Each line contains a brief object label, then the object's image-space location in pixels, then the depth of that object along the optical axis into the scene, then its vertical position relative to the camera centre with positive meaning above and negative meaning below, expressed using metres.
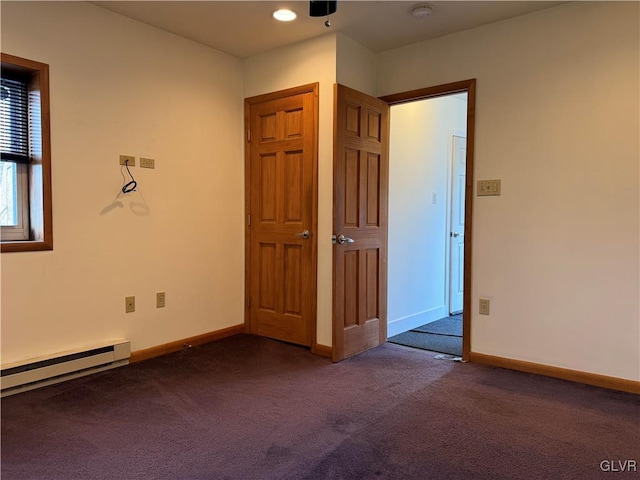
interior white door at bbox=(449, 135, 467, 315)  4.75 -0.10
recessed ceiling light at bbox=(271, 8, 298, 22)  2.90 +1.32
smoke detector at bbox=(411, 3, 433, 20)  2.82 +1.31
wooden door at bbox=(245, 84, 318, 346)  3.40 +0.03
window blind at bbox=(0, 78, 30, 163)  2.63 +0.56
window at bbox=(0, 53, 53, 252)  2.64 +0.36
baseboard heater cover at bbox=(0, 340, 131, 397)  2.53 -0.90
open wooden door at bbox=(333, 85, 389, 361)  3.24 -0.02
